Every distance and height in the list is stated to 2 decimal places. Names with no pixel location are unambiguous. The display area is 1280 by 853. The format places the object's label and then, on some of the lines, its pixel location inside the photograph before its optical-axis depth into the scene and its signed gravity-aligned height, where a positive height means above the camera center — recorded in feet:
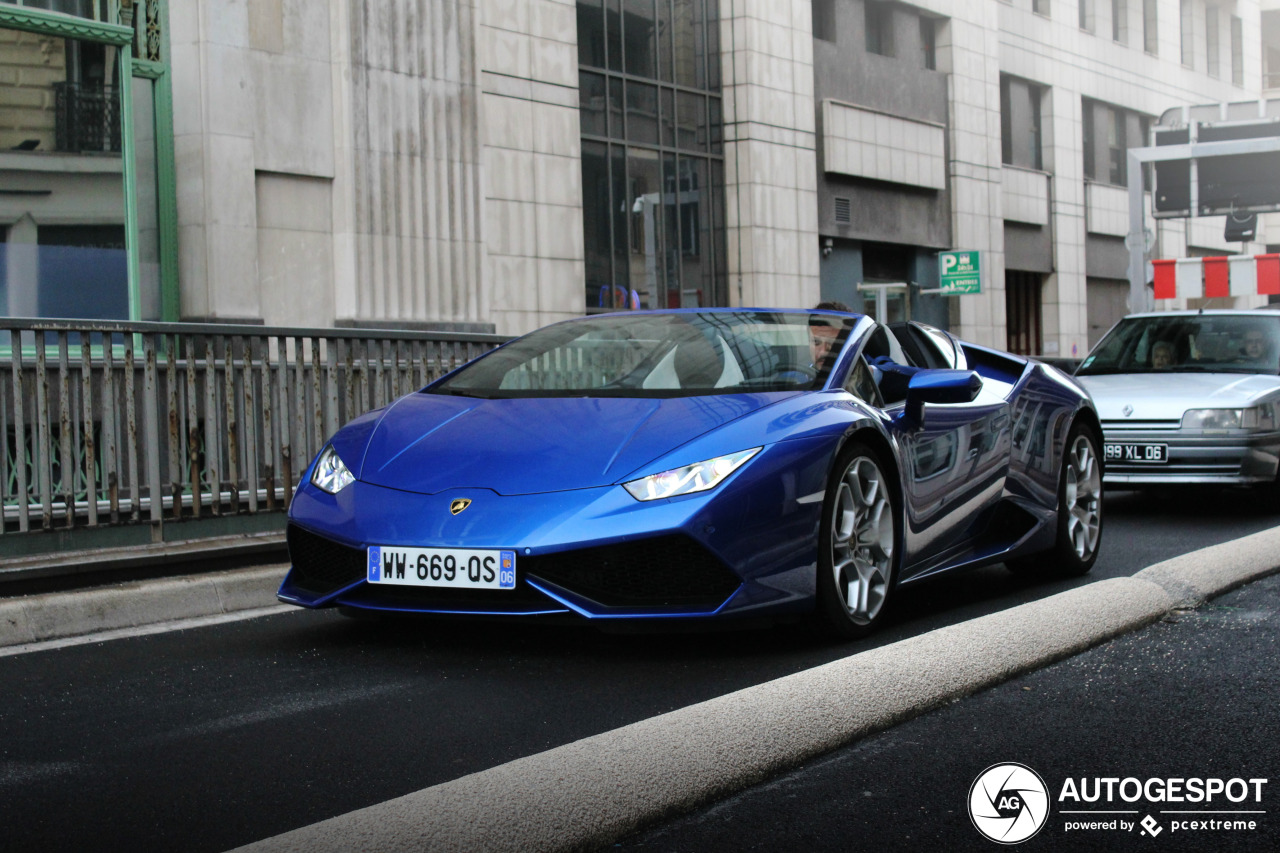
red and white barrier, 57.16 +3.33
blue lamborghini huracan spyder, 15.74 -1.06
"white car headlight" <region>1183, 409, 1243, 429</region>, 33.53 -1.10
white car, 33.47 -1.08
